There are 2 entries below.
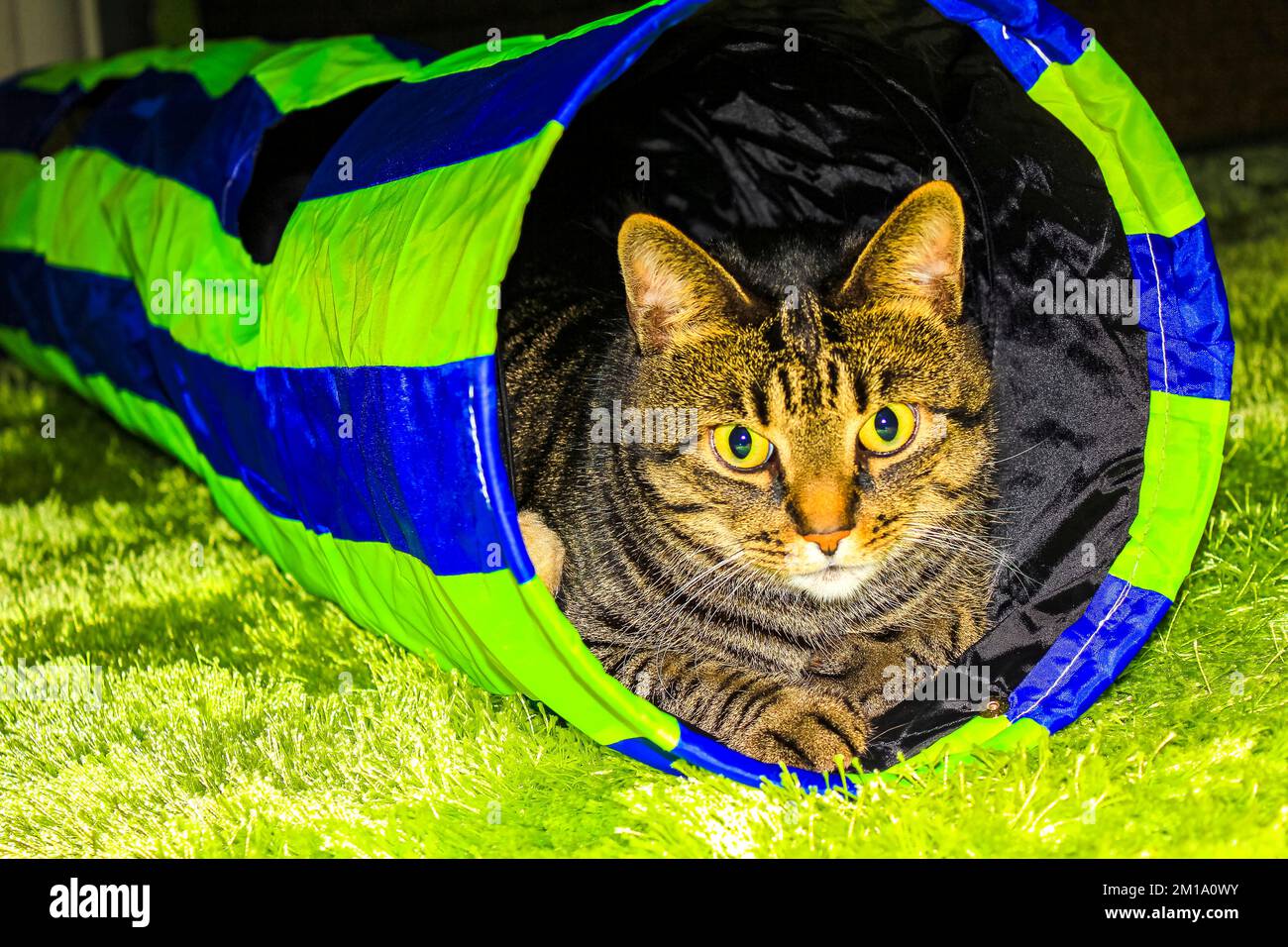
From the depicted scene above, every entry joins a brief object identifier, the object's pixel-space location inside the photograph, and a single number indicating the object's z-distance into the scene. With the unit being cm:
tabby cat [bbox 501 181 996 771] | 48
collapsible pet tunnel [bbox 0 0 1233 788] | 43
